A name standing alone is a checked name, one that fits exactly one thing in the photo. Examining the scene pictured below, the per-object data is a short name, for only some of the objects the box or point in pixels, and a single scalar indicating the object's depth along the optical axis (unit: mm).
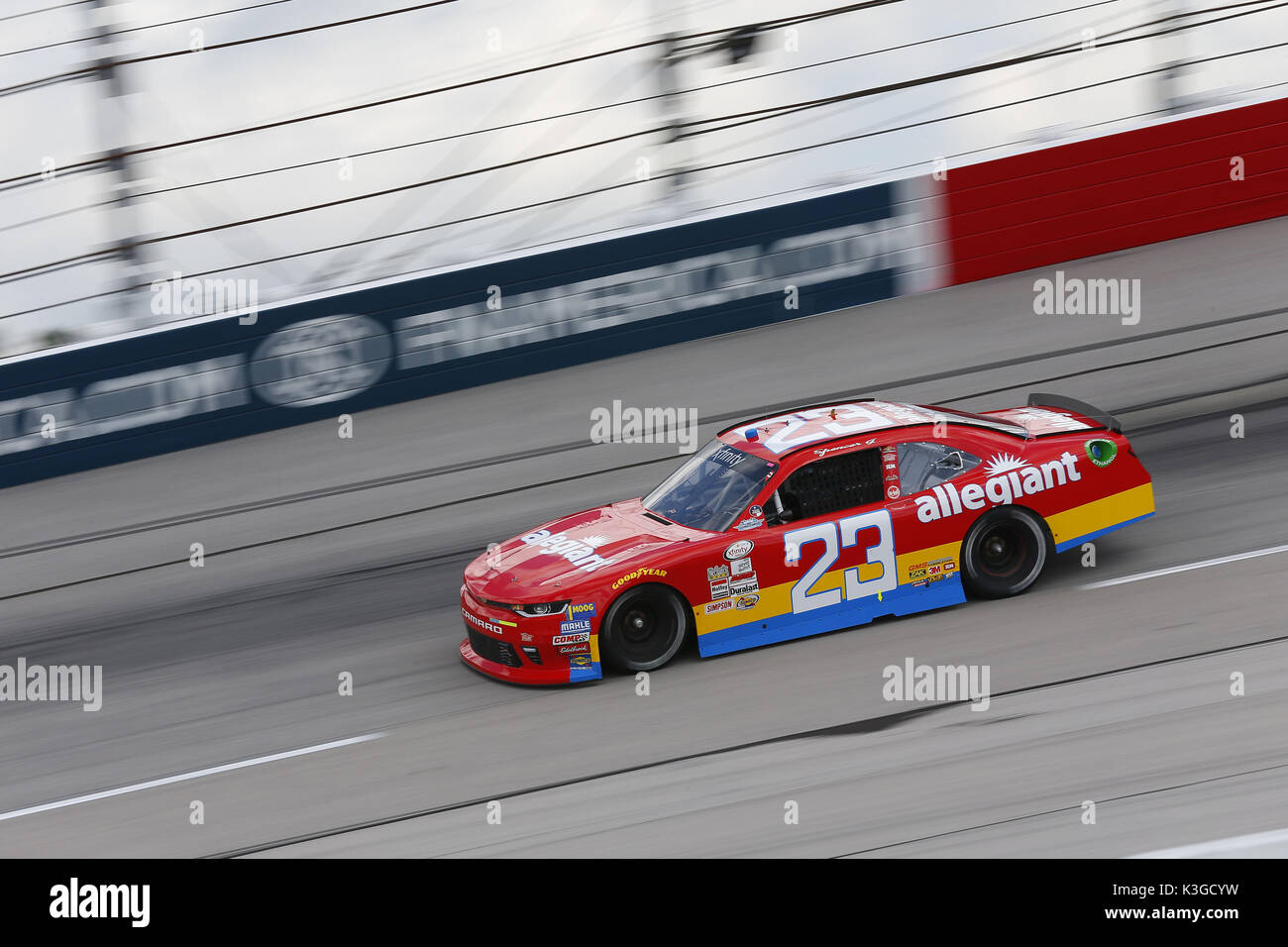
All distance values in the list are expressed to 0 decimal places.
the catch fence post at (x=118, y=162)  13742
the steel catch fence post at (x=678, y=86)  14969
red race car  8039
